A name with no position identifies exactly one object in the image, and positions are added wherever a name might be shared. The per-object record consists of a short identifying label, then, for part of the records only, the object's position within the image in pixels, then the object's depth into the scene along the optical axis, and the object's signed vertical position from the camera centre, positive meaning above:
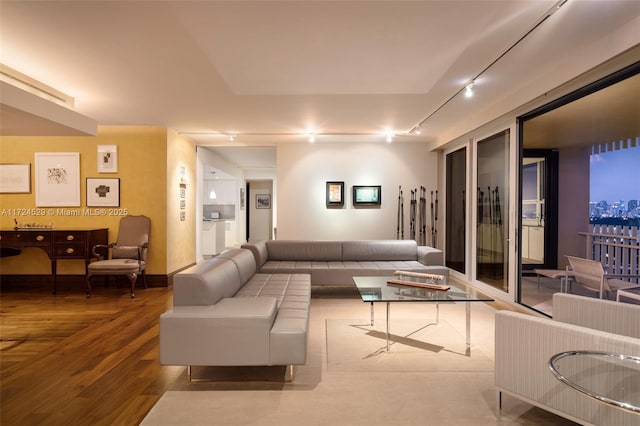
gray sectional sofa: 2.35 -0.86
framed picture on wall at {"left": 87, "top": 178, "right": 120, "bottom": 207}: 5.68 +0.31
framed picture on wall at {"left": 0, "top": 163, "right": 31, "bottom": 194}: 5.58 +0.54
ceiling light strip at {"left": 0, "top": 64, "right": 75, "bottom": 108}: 3.49 +1.39
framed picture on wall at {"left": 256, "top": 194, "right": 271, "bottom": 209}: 13.46 +0.43
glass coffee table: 2.93 -0.74
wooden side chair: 4.92 -0.65
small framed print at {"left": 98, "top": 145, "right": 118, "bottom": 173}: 5.67 +0.84
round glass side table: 1.40 -0.70
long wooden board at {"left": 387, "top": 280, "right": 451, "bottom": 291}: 3.18 -0.69
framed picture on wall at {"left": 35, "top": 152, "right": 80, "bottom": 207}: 5.61 +0.52
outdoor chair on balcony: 3.72 -0.71
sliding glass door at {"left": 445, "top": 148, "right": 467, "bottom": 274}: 6.12 +0.07
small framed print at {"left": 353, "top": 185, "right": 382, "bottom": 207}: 7.07 +0.38
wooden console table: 4.96 -0.46
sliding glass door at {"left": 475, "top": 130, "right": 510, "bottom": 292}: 4.75 +0.06
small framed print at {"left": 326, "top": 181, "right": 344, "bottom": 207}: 7.07 +0.41
